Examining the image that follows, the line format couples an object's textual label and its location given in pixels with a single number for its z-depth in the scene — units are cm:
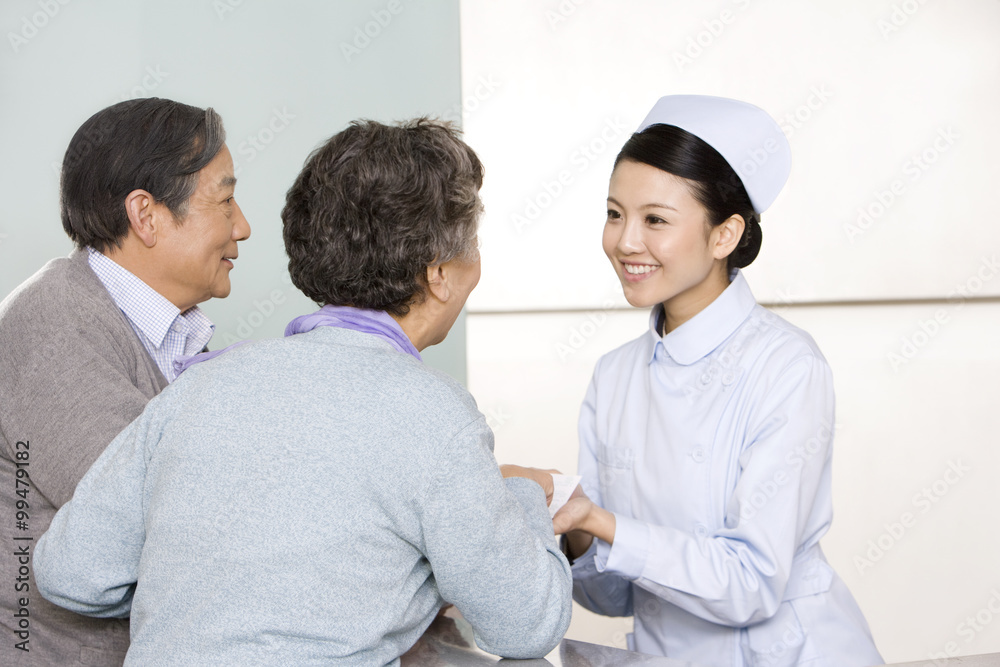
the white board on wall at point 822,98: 380
